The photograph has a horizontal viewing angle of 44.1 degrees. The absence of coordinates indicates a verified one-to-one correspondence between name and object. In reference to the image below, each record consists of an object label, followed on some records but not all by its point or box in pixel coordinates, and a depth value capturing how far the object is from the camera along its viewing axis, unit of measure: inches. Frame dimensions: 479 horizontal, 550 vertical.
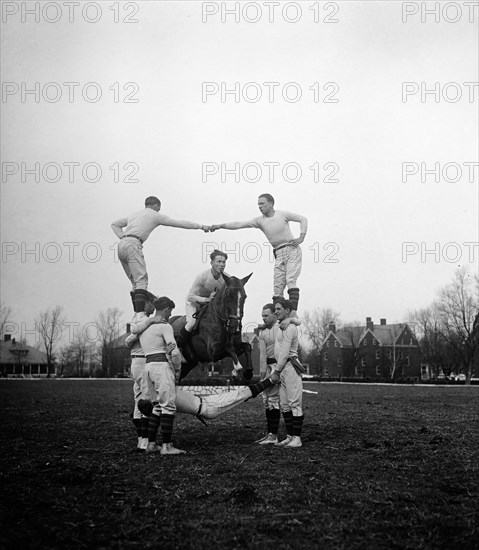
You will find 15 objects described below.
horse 405.7
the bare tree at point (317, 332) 3093.0
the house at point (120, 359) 3112.7
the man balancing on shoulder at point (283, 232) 476.4
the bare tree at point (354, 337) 2960.1
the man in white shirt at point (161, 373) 369.1
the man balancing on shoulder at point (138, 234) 452.1
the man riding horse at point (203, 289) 438.3
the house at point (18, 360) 3531.0
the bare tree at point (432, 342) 2928.2
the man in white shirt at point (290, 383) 402.6
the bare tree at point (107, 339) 2842.0
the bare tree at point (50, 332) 2942.9
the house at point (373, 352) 3107.8
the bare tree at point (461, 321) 2488.9
